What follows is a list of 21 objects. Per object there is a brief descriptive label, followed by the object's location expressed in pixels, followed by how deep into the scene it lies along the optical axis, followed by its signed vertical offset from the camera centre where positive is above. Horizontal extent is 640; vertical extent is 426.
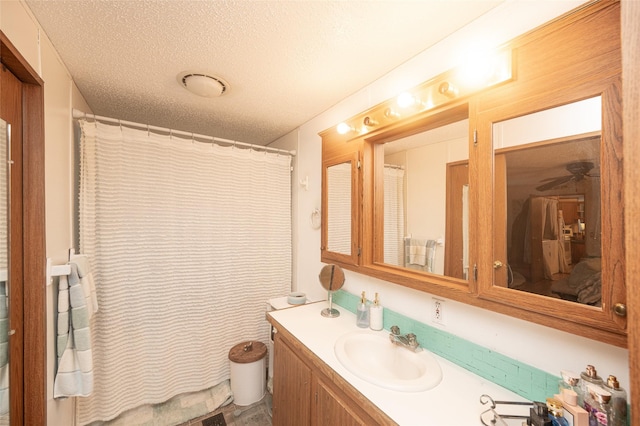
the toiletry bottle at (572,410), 0.66 -0.55
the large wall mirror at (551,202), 0.74 +0.03
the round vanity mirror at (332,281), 1.69 -0.48
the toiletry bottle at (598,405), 0.65 -0.53
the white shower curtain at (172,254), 1.67 -0.32
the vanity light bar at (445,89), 0.91 +0.54
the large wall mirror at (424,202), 1.12 +0.05
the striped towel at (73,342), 1.27 -0.67
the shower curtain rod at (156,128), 1.58 +0.63
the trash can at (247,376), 1.93 -1.30
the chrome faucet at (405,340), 1.19 -0.64
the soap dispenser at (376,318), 1.42 -0.61
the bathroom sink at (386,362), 0.96 -0.70
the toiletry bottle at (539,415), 0.70 -0.59
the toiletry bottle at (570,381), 0.72 -0.51
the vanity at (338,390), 0.84 -0.69
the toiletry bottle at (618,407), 0.64 -0.52
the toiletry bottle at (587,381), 0.70 -0.49
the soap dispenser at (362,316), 1.49 -0.63
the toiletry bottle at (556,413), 0.68 -0.57
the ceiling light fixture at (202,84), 1.50 +0.82
